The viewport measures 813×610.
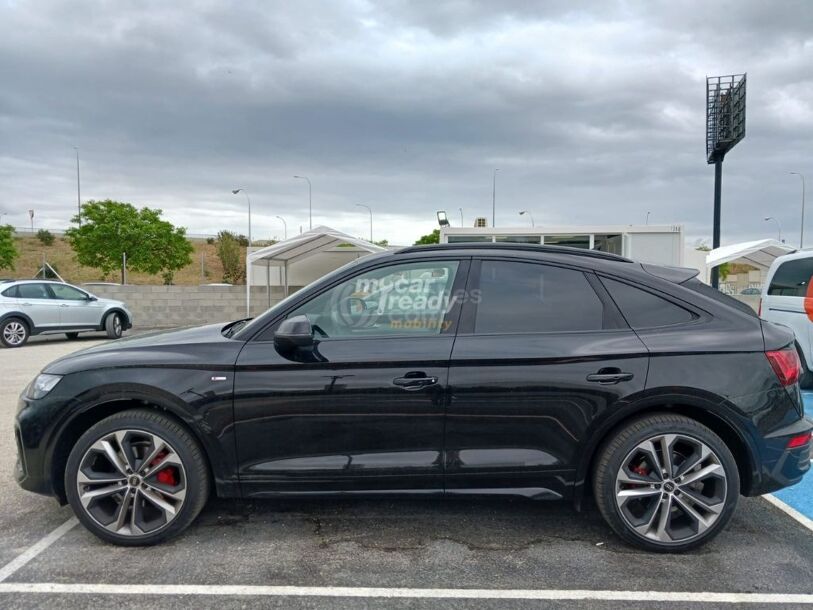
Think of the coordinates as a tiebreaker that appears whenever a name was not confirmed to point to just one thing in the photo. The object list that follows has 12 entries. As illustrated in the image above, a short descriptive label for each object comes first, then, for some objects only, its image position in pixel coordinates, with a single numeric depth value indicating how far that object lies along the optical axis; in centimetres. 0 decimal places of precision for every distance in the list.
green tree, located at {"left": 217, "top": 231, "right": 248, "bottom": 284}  4759
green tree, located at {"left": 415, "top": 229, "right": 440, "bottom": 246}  6819
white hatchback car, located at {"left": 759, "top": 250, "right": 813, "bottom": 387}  712
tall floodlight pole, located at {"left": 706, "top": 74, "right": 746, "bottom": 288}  2892
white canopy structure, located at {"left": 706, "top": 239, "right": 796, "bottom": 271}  1992
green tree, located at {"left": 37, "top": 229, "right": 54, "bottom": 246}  6575
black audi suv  314
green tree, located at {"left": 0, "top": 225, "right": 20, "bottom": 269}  4212
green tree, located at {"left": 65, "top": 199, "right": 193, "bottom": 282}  3550
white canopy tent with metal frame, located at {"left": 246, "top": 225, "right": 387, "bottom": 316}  1728
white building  1706
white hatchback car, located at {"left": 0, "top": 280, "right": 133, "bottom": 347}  1305
